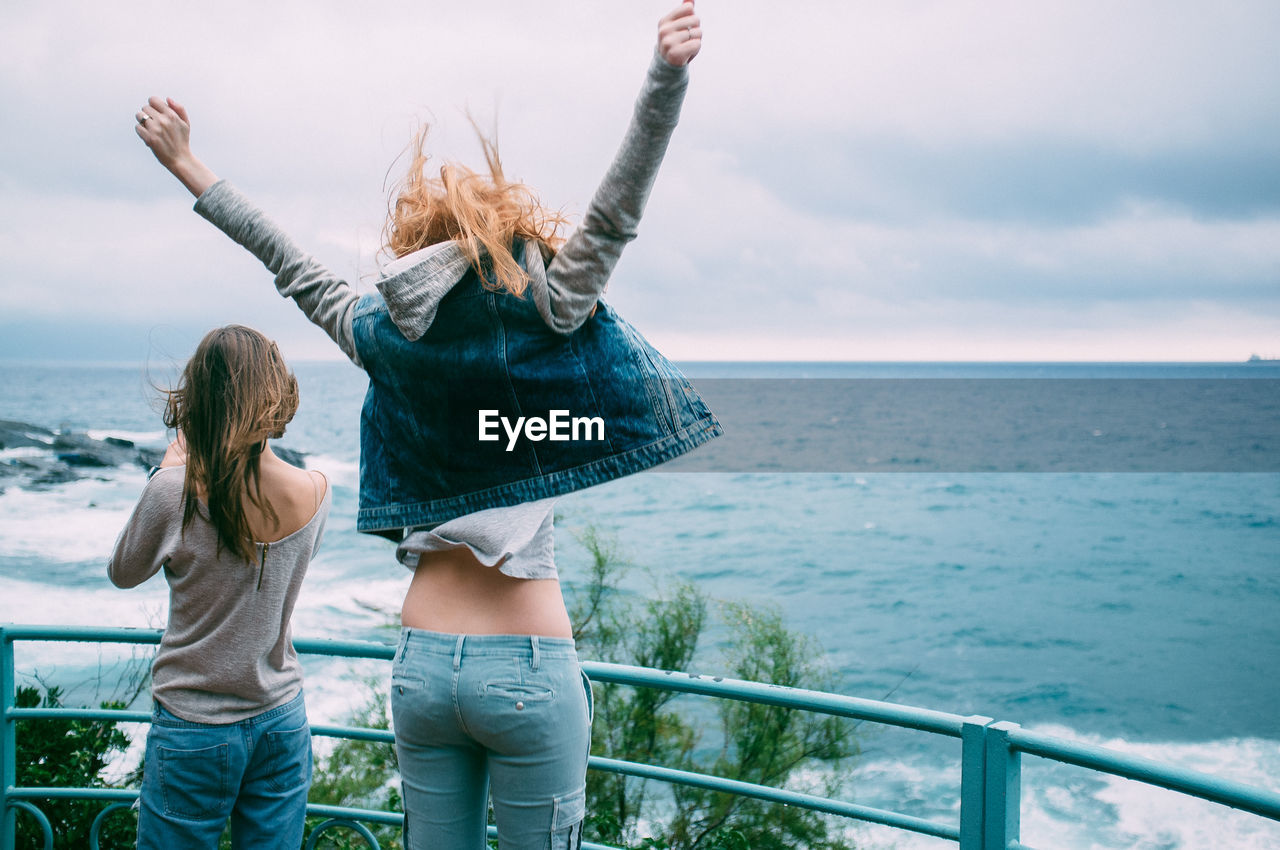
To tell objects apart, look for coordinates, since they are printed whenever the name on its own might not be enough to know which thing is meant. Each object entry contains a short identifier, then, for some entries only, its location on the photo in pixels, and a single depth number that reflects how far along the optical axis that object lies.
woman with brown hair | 1.70
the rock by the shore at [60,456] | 31.88
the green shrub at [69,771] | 3.59
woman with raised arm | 1.26
